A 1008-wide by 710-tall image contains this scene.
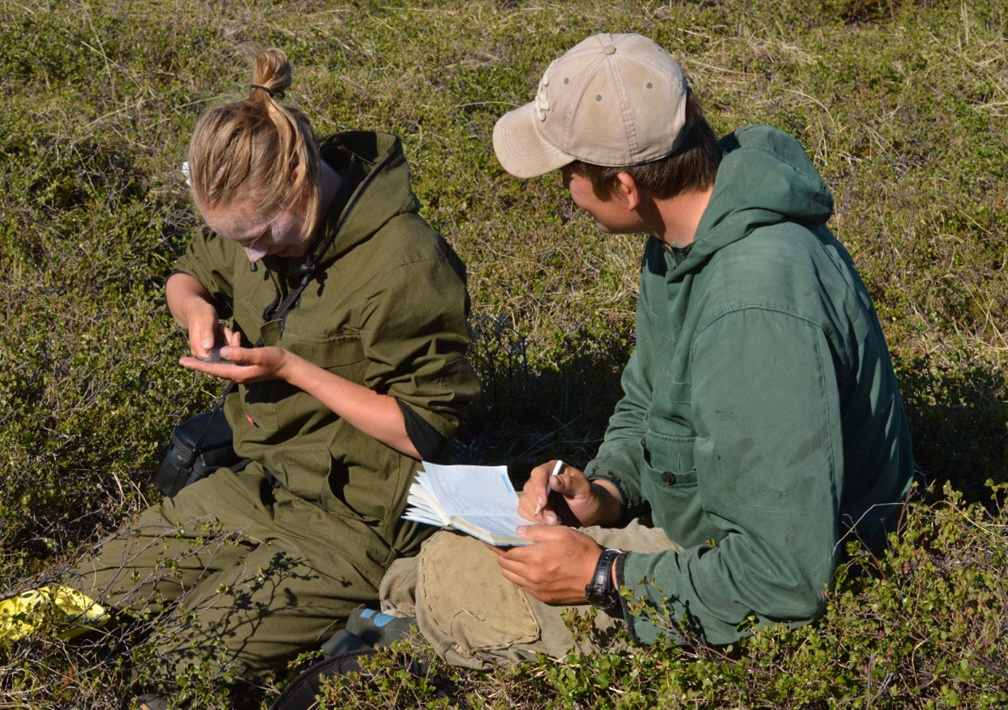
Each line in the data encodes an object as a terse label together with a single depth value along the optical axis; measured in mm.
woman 2971
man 2143
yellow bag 2840
